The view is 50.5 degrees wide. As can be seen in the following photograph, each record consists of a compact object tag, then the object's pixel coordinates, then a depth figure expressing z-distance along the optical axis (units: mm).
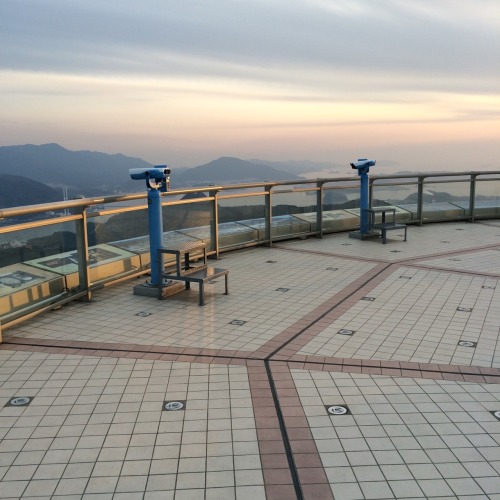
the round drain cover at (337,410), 3873
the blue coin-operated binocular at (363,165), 11492
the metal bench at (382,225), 11172
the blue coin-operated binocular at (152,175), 7086
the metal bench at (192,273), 6793
